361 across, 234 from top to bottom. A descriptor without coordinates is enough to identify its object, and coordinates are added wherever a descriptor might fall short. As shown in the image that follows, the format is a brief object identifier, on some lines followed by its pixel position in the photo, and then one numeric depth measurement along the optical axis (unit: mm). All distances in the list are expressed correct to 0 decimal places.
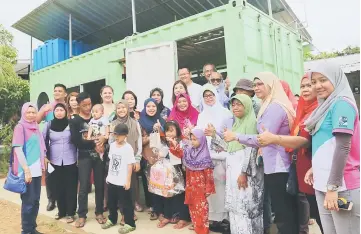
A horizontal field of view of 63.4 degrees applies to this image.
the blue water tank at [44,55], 8618
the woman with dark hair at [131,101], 3873
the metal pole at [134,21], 6000
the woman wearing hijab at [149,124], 3596
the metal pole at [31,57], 9403
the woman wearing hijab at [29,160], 3086
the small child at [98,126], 3553
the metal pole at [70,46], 7893
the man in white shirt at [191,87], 4074
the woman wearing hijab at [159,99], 3829
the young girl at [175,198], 3234
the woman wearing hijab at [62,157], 3656
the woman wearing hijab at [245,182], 2580
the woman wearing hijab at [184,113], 3361
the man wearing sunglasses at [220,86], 3828
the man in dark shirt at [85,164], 3539
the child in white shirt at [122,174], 3182
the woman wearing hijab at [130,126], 3441
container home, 4480
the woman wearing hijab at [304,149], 2133
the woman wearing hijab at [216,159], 3125
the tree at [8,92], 9367
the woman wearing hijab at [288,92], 2742
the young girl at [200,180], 3023
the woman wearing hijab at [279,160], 2326
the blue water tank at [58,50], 8258
